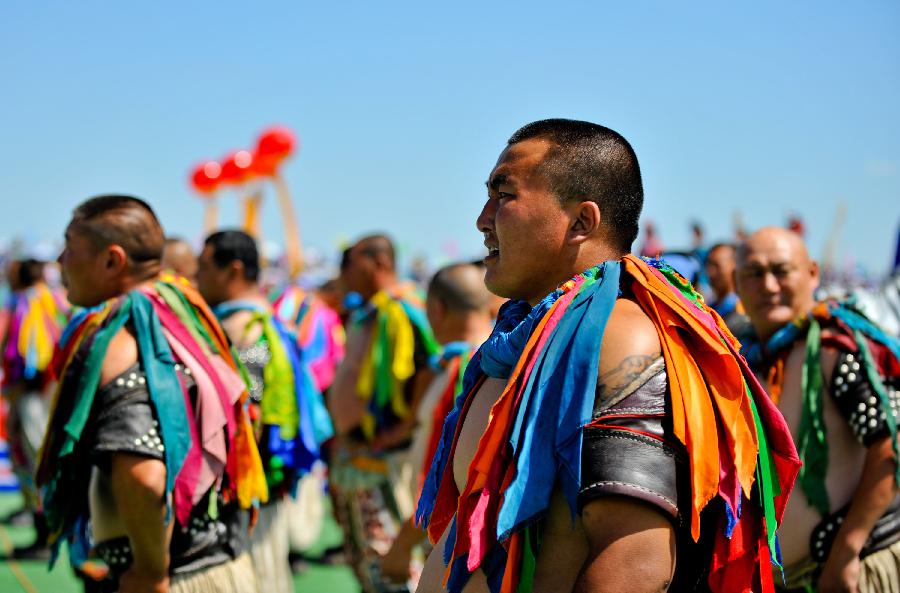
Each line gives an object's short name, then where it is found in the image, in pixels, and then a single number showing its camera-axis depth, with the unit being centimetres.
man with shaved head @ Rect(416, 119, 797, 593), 188
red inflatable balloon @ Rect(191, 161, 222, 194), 1669
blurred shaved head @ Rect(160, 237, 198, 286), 685
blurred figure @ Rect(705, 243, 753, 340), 638
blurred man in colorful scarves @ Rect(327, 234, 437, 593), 660
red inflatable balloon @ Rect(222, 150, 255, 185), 1644
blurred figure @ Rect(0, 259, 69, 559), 841
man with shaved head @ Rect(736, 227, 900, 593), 363
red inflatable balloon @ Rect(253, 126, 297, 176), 1576
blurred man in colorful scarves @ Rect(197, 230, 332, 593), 506
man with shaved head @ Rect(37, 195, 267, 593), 334
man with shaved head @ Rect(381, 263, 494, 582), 485
